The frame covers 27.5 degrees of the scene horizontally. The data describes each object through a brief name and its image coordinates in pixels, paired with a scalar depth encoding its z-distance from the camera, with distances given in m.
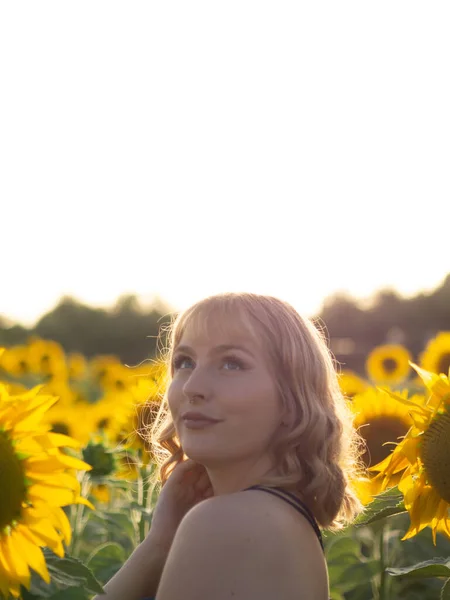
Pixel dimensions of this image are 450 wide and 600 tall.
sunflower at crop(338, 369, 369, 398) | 4.31
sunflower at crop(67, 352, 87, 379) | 9.60
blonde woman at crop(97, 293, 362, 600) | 1.77
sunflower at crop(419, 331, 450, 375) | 5.57
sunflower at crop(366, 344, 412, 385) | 8.20
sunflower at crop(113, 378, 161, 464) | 3.35
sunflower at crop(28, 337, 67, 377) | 8.99
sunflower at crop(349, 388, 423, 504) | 3.35
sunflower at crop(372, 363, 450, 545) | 2.04
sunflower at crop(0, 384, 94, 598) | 1.86
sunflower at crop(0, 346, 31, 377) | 9.08
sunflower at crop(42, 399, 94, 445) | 4.66
